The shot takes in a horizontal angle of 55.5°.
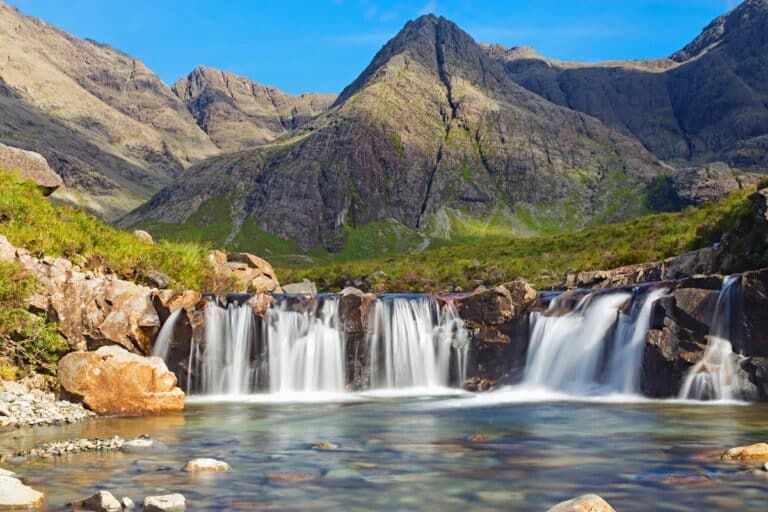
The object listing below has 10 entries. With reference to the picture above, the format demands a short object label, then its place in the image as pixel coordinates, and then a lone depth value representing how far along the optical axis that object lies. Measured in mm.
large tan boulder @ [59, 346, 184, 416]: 27094
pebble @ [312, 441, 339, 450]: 21094
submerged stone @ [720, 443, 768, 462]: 17531
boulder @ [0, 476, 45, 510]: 13976
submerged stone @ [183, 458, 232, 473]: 17531
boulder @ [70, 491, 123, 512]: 13805
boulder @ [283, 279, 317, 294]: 73000
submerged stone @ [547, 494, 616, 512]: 12188
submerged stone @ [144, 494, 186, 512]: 13836
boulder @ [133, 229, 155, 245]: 48250
